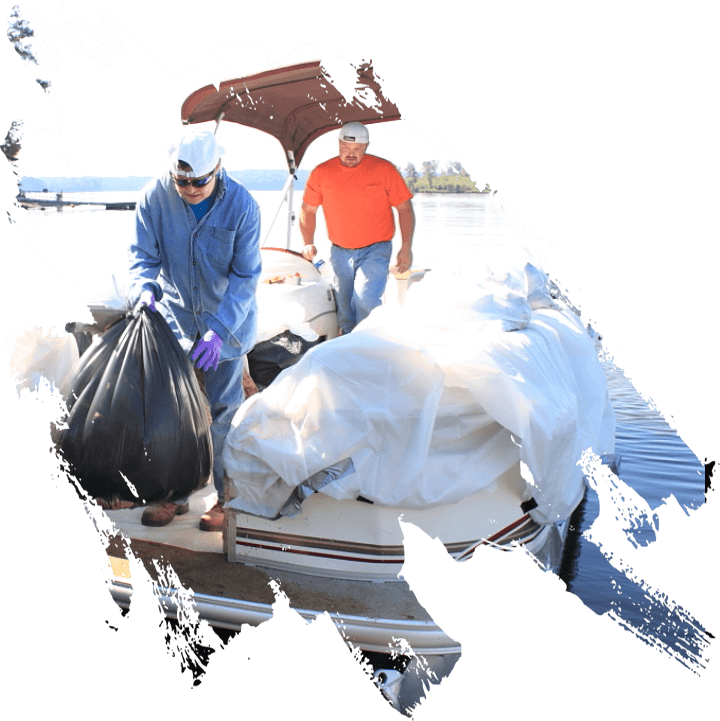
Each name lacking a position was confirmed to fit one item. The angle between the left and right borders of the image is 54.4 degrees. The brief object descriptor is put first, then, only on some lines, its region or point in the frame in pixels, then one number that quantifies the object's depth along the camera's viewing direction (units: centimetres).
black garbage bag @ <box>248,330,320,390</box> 464
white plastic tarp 273
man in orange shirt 502
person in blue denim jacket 318
